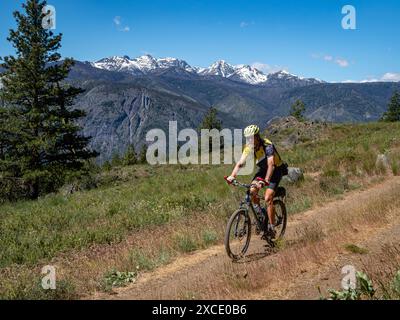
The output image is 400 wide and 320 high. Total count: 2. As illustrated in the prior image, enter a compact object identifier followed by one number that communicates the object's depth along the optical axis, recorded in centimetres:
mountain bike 813
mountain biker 820
